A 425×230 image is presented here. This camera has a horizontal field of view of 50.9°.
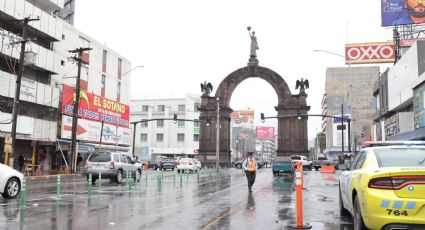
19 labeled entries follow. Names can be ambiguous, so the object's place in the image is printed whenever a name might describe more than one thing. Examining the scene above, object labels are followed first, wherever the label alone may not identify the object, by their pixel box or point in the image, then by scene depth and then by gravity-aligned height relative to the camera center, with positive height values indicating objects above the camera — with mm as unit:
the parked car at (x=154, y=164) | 58234 -1226
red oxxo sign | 53438 +12811
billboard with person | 45250 +15114
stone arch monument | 57781 +5447
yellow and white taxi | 6480 -495
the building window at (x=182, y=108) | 96938 +10314
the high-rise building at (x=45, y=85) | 35406 +5954
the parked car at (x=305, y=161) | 49812 -428
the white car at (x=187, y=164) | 43800 -840
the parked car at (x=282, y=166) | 37625 -747
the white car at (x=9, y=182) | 14578 -952
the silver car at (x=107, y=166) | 24109 -626
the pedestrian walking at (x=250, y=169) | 19969 -563
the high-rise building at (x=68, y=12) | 61197 +19414
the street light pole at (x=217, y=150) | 46575 +681
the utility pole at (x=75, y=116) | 36625 +3106
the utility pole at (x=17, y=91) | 28209 +3956
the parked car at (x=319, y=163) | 58438 -705
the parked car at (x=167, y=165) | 53844 -1159
